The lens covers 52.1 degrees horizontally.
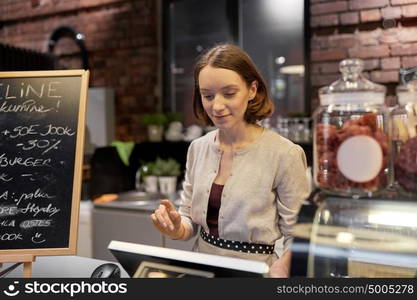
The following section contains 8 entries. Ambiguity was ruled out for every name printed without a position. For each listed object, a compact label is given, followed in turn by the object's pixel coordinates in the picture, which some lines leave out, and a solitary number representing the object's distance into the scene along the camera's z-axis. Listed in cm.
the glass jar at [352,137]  82
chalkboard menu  125
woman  128
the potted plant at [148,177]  332
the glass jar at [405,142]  84
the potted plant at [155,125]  349
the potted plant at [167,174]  327
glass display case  81
